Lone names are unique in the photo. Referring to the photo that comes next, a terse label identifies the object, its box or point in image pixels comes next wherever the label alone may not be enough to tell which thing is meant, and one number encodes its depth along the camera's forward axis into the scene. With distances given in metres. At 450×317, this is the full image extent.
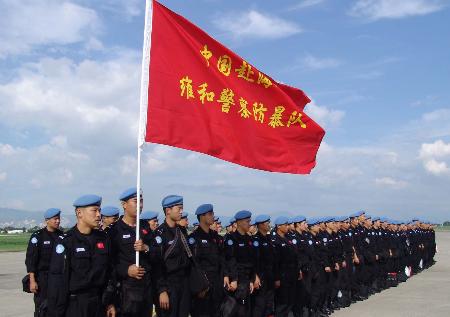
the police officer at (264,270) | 8.02
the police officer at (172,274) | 6.09
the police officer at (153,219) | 8.85
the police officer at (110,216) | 7.61
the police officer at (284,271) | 8.75
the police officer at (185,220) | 9.74
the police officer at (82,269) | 4.86
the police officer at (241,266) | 7.47
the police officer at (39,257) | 7.15
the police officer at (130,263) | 5.62
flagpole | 5.24
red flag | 5.76
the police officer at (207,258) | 7.01
